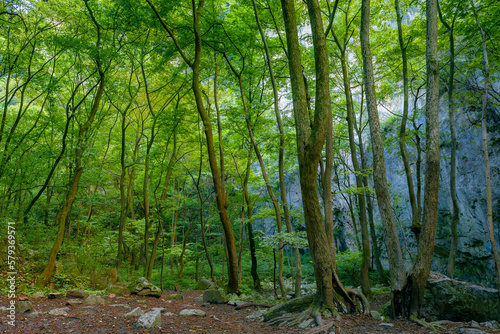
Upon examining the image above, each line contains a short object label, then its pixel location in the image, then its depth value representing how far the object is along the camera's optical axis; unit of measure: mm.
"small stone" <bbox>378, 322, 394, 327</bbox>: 4184
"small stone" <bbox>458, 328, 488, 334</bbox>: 4069
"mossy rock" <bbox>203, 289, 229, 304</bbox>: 6941
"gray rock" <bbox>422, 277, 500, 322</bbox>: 5230
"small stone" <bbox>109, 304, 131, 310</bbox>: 5312
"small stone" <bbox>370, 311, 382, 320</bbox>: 4578
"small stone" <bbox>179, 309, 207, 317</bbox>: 5098
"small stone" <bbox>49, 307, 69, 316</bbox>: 4218
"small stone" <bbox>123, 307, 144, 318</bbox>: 4332
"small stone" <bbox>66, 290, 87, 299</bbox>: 5816
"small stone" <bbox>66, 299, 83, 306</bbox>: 5159
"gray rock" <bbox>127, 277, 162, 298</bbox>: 7184
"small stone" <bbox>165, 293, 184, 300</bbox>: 7394
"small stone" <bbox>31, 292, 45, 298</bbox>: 5667
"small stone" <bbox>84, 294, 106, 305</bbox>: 5461
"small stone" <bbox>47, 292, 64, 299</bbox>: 5765
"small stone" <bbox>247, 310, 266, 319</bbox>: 5230
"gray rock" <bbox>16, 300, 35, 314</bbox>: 4145
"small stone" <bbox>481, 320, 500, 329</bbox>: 4930
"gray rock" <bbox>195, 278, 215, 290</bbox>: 10133
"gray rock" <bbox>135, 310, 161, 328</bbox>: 3838
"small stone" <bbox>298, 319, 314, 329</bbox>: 3906
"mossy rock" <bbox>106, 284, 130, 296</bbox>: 6953
